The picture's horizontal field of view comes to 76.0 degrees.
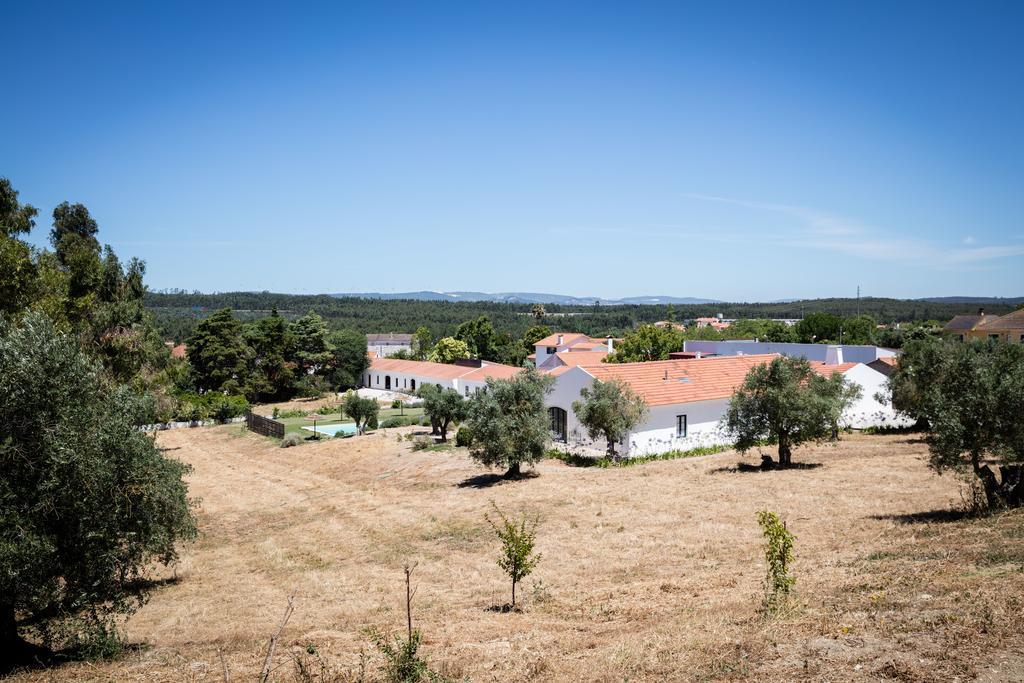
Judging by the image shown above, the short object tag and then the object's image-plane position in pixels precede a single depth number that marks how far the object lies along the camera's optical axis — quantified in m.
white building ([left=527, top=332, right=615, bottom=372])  71.25
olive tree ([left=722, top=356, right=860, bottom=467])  26.38
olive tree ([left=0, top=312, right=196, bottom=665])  9.62
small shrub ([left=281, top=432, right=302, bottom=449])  45.22
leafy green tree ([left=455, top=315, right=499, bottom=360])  92.44
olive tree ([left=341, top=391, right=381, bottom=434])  47.09
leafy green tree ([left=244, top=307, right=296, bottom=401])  74.75
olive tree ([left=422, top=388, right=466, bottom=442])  38.97
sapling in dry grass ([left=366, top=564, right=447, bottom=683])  8.20
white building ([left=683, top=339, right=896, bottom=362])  56.00
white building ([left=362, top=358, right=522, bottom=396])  69.12
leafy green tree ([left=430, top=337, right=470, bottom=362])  89.00
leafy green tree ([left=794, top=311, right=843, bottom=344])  108.88
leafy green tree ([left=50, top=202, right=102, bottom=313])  28.69
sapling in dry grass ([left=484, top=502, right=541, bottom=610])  12.12
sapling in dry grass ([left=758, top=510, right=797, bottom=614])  9.77
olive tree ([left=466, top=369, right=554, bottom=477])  27.83
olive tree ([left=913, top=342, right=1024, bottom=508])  15.01
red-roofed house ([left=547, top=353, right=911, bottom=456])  33.88
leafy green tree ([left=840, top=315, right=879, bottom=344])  103.30
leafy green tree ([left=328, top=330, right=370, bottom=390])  84.00
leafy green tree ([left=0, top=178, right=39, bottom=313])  16.19
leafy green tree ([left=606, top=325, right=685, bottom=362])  65.00
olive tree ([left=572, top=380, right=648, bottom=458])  30.78
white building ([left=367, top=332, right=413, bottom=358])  119.06
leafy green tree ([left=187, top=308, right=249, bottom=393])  71.94
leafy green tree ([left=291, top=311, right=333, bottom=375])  78.81
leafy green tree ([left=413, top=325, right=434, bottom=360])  106.38
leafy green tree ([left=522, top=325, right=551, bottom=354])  95.31
